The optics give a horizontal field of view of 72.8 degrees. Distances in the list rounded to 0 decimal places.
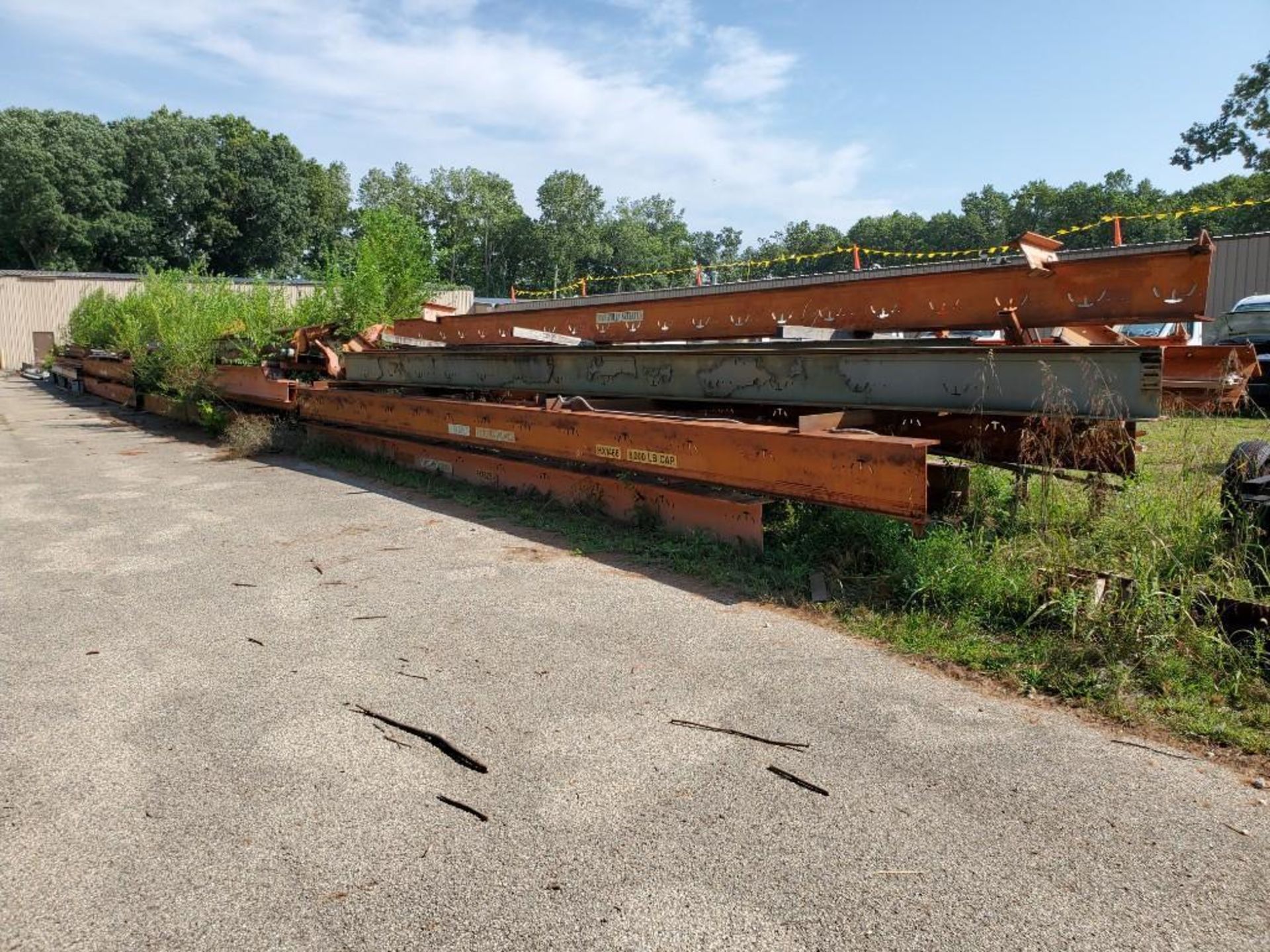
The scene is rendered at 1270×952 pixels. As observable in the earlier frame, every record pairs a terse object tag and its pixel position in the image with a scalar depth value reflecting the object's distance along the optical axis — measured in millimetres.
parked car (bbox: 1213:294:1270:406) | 10984
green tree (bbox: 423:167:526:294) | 76500
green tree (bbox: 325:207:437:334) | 11992
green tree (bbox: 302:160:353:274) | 68750
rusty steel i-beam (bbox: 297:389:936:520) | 4570
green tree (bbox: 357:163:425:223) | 78000
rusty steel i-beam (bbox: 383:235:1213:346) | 4477
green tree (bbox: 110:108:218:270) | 59438
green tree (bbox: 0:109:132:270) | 53031
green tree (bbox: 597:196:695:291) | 77688
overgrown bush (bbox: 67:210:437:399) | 12109
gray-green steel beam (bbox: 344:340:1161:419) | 4324
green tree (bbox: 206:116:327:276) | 62625
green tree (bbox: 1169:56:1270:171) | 34125
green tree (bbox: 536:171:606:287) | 75312
